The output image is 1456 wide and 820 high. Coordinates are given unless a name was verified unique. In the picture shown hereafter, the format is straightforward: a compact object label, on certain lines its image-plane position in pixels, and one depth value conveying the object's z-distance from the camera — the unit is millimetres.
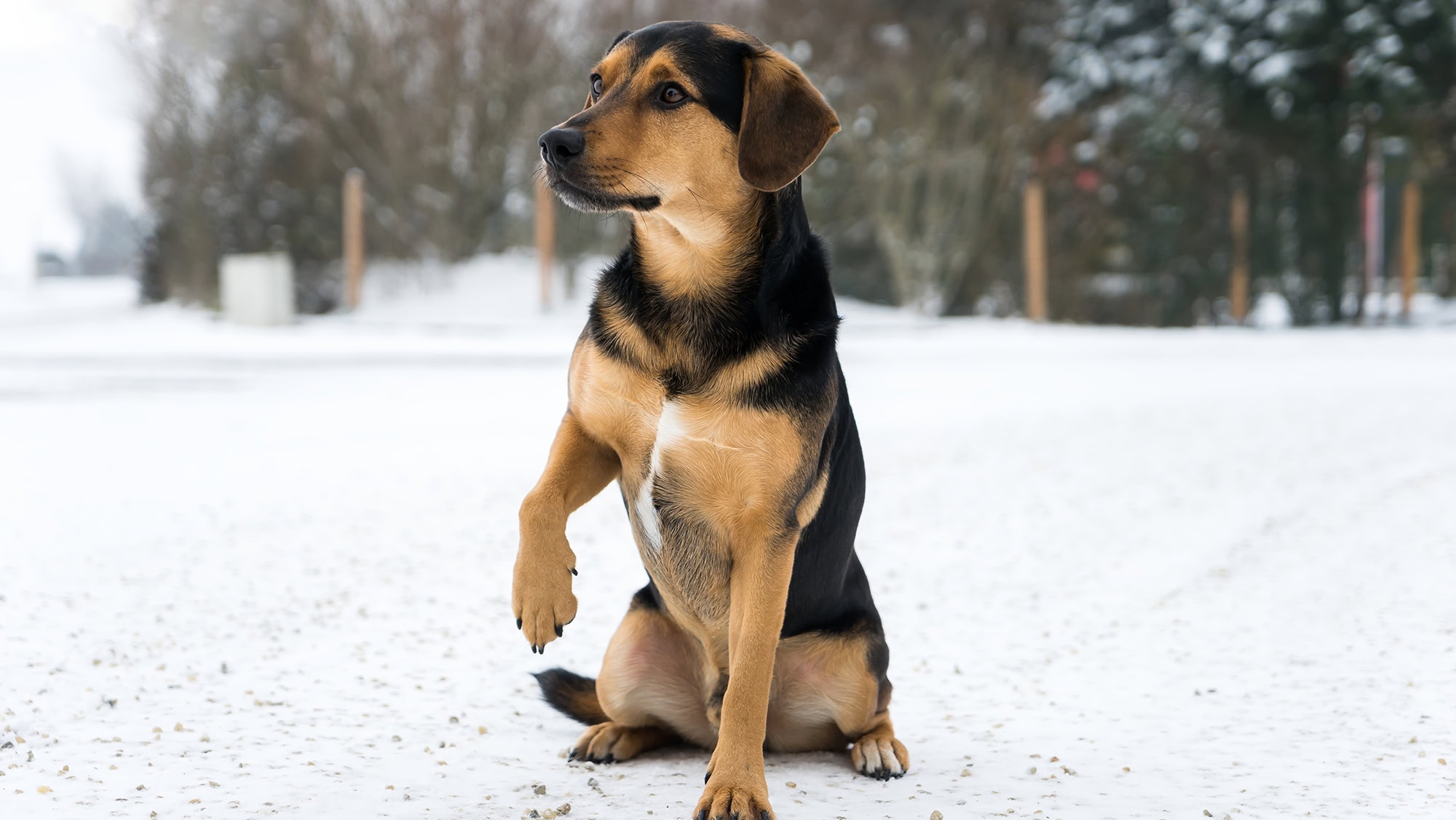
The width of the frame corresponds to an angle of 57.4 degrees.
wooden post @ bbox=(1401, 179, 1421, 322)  20922
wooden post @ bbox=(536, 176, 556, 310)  19172
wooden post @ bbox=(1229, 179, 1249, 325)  20781
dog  2801
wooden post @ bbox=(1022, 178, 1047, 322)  20219
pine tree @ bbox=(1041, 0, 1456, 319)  19359
